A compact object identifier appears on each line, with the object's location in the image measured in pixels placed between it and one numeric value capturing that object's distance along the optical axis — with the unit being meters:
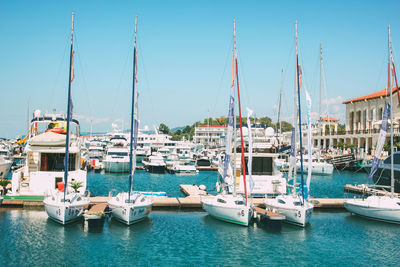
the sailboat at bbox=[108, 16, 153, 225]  26.69
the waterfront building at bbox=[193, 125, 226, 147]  158.40
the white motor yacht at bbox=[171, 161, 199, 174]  68.81
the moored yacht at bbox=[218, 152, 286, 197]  33.19
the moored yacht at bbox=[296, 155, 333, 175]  66.88
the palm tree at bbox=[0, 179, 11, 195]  33.75
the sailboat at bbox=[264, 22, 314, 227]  27.33
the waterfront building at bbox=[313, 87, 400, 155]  83.88
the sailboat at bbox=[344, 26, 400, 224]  28.86
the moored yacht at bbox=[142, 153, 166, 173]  67.50
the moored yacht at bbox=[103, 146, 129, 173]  65.31
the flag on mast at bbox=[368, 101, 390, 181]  31.73
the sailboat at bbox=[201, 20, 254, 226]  27.12
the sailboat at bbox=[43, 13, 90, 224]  26.56
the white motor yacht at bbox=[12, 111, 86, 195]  32.97
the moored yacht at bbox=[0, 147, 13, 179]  45.25
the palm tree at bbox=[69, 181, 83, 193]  30.51
